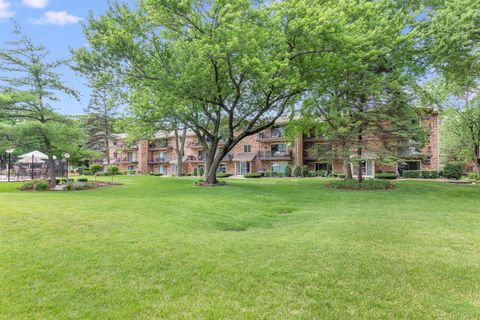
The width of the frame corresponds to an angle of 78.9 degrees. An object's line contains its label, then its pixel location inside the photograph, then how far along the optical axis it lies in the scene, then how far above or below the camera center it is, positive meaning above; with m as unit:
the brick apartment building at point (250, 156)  33.09 +1.69
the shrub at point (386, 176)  29.05 -0.96
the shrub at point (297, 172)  34.00 -0.59
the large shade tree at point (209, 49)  14.89 +6.62
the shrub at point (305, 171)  33.88 -0.48
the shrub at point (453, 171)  28.55 -0.50
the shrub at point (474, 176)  29.55 -1.08
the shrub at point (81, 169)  45.62 -0.12
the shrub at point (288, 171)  35.16 -0.49
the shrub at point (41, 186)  16.89 -1.01
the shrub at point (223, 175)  35.98 -0.95
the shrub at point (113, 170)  39.94 -0.28
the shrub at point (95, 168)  42.50 +0.03
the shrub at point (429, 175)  29.63 -0.90
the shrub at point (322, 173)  33.88 -0.73
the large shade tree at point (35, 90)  16.83 +4.68
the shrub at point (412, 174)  29.84 -0.81
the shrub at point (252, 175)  34.87 -0.93
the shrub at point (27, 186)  17.00 -1.03
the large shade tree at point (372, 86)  15.14 +4.90
